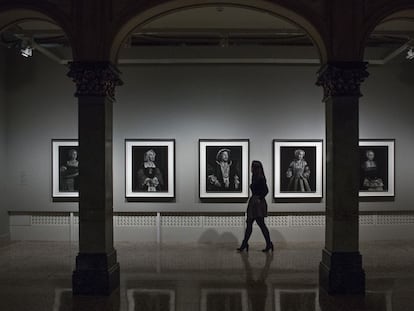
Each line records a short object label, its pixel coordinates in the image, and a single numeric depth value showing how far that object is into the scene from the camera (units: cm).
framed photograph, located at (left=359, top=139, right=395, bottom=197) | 1160
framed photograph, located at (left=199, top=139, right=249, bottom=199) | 1142
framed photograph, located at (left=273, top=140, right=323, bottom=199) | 1145
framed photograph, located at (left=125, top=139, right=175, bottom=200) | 1144
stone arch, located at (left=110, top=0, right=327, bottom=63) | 704
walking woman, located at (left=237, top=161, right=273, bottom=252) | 1010
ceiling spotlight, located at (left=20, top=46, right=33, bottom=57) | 1007
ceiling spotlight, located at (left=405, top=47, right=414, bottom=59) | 1023
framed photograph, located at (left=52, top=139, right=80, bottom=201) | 1159
